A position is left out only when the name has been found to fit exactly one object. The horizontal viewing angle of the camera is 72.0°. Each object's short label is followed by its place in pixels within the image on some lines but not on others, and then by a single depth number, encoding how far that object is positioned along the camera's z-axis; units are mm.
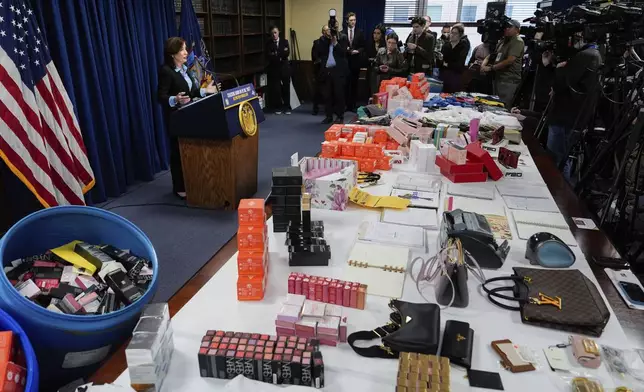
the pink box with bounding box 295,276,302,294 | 1280
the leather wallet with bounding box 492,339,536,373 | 1064
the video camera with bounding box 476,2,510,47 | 5416
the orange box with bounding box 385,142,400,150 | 2766
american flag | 2490
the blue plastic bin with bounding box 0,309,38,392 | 952
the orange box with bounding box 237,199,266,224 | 1288
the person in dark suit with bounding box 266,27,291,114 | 7094
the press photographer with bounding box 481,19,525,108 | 5137
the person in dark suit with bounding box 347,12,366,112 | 6996
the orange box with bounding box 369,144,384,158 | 2398
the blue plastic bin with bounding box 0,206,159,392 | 1102
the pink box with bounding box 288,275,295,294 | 1284
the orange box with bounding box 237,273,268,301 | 1301
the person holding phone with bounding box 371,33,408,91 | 6122
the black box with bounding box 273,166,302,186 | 1593
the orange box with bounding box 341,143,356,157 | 2391
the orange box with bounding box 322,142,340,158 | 2389
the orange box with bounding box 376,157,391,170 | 2430
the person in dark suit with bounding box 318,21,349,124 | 6320
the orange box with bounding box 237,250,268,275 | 1287
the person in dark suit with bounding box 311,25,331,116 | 6499
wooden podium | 3090
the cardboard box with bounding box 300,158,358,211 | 1884
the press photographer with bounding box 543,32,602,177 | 3381
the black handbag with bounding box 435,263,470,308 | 1289
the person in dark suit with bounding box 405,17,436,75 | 6160
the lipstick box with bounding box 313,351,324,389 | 984
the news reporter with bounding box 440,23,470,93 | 6059
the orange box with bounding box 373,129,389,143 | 2752
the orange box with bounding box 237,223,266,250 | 1285
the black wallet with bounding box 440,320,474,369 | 1076
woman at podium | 3453
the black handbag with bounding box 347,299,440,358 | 1082
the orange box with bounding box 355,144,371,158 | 2404
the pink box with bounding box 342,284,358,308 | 1268
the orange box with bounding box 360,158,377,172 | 2381
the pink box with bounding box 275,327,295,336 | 1139
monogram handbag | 1196
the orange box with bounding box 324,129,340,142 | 2617
